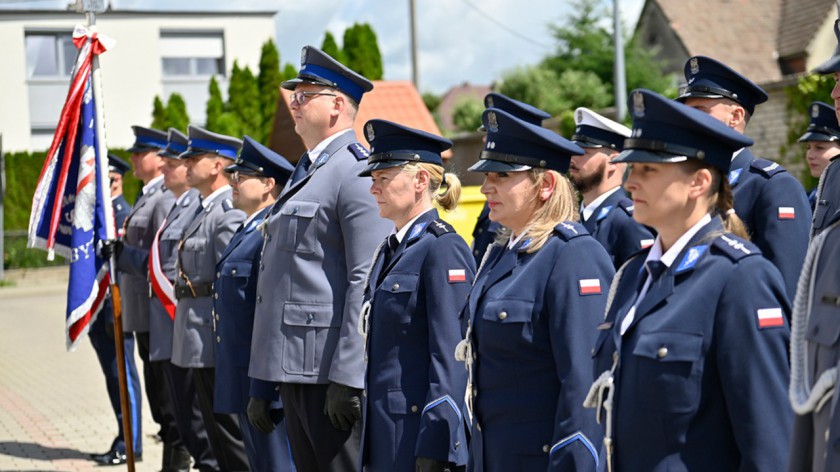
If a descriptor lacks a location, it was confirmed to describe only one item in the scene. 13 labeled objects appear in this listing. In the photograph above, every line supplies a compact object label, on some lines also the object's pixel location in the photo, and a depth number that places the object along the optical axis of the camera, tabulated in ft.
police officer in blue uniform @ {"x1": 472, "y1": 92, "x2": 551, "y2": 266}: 14.87
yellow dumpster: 34.01
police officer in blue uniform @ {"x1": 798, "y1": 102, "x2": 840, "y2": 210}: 21.59
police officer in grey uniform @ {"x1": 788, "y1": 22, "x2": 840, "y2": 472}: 7.53
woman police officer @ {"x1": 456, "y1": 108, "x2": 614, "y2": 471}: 10.75
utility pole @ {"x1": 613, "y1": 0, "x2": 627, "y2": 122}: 72.84
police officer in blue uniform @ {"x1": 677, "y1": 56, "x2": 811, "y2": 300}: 15.84
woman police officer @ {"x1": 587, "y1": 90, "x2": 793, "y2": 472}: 8.64
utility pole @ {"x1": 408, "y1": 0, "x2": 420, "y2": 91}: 84.69
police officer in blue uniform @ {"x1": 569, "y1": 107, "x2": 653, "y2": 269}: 17.92
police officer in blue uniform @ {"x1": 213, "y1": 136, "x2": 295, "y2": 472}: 18.70
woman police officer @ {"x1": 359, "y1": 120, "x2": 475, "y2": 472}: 12.86
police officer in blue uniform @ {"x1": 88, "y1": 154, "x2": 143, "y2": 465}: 27.76
